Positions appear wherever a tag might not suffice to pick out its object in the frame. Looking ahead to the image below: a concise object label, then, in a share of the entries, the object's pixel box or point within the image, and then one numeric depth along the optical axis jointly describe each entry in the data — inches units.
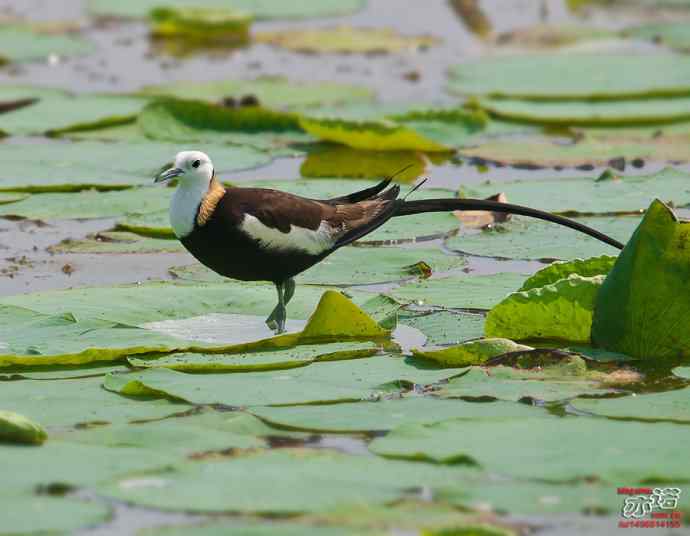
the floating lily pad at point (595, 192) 627.2
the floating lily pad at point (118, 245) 585.0
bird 486.3
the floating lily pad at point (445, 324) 466.6
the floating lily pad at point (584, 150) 729.6
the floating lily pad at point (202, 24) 1125.7
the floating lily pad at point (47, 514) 305.7
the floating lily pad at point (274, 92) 880.9
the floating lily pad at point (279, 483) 317.1
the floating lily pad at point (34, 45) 1030.4
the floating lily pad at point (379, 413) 379.9
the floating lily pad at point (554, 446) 338.6
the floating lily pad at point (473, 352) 430.9
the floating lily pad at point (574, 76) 872.9
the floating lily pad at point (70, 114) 778.2
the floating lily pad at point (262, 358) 425.1
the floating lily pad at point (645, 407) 383.9
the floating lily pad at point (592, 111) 811.4
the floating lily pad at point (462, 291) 498.3
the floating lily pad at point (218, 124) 771.4
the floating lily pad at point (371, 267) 541.6
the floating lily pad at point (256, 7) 1189.1
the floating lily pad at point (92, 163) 663.1
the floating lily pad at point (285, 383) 398.6
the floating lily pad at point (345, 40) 1087.0
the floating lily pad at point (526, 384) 403.9
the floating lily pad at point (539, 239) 565.7
